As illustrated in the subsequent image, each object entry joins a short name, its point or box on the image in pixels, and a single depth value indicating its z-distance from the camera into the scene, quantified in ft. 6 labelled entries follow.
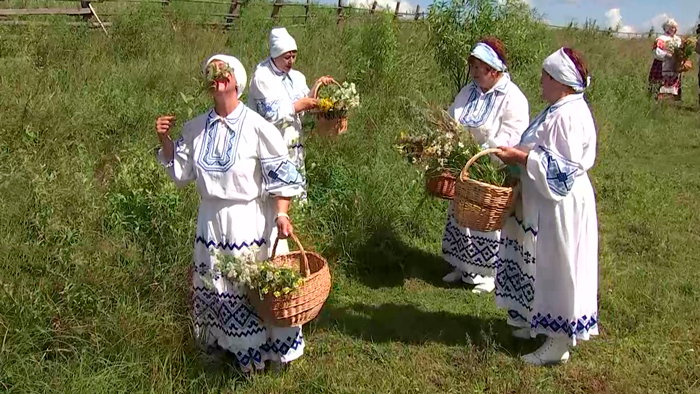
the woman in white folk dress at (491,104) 14.20
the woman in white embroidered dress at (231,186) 10.12
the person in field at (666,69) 40.42
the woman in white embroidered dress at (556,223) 10.93
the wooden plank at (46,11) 29.81
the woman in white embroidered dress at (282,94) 15.74
